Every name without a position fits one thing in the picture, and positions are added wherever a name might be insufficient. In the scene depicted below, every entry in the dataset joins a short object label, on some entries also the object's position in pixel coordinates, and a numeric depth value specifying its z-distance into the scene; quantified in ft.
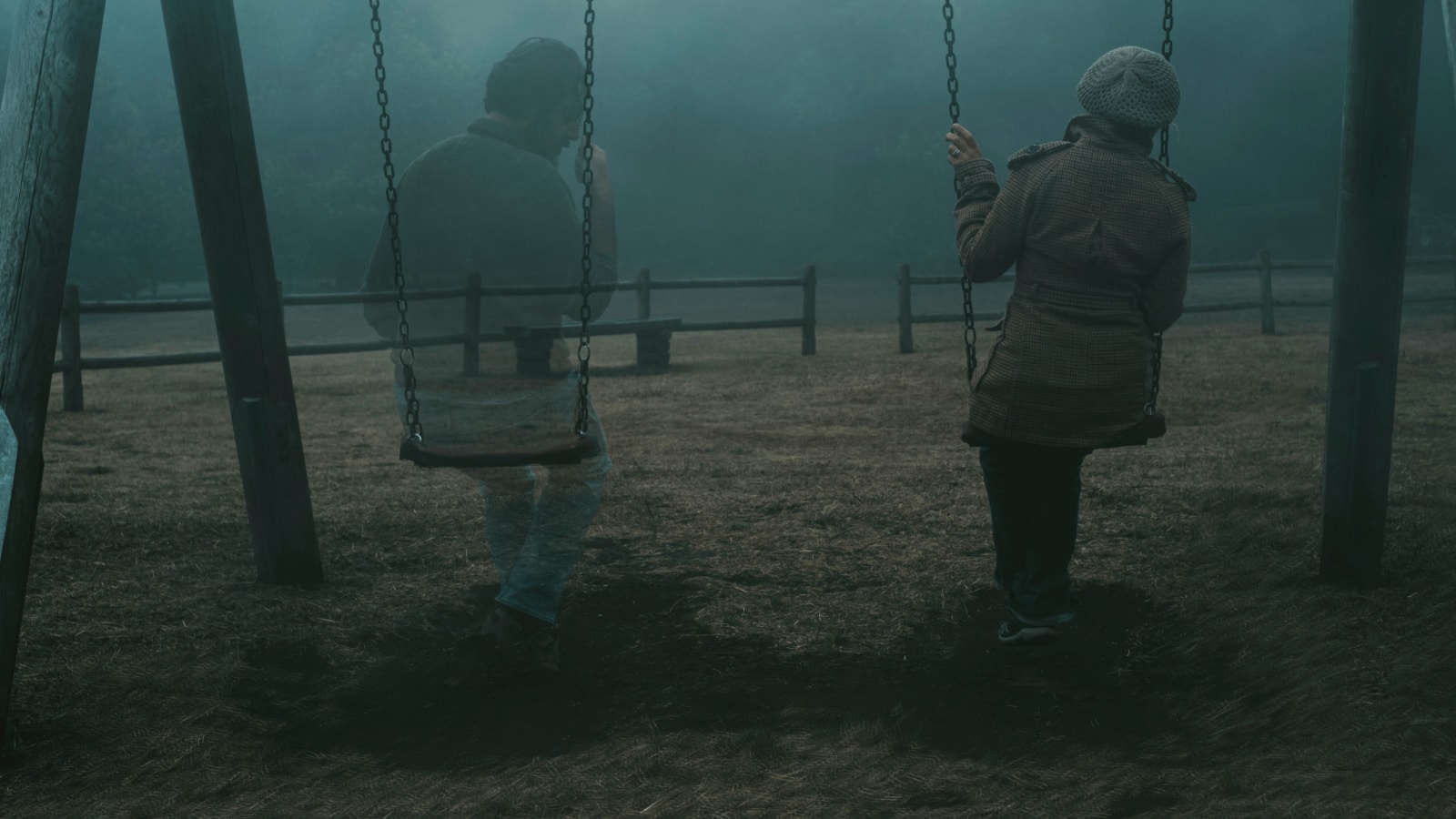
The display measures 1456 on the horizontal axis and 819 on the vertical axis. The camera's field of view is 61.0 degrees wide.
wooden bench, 36.88
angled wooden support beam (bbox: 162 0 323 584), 11.96
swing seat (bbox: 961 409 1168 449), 9.38
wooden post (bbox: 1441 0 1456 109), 9.91
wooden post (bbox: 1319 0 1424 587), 11.46
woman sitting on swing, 9.06
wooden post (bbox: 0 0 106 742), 8.66
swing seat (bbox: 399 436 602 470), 9.12
